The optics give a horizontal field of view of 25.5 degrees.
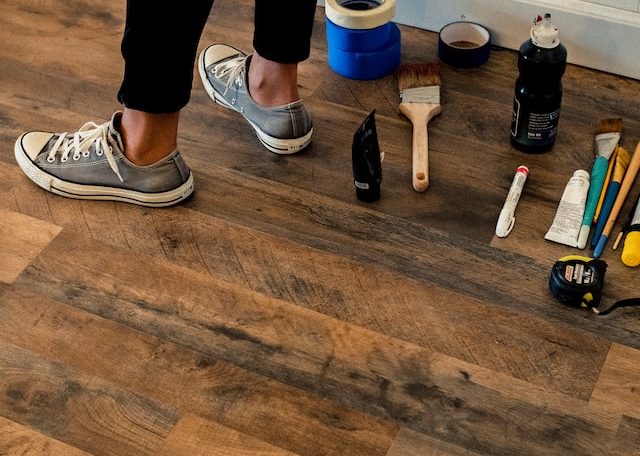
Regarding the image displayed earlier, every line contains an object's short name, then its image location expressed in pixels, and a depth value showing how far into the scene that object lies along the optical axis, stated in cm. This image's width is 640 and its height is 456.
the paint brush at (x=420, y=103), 198
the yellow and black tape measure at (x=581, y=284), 180
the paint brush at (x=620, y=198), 187
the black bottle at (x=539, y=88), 192
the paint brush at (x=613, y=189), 190
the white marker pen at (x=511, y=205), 191
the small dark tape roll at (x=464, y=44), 217
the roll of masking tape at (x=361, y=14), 210
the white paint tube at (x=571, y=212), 189
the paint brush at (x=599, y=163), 190
